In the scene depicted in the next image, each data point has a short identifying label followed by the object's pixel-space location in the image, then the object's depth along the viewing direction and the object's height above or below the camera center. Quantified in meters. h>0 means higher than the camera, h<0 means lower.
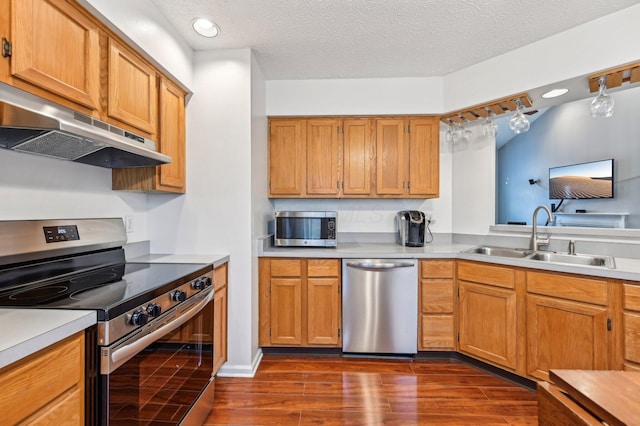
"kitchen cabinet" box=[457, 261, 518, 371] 2.21 -0.75
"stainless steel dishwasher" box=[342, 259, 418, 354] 2.56 -0.75
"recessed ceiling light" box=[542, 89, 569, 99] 2.33 +0.95
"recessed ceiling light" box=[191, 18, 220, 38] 2.04 +1.29
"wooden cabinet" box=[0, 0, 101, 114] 1.08 +0.66
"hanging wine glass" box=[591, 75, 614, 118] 1.96 +0.71
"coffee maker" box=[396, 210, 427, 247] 2.87 -0.12
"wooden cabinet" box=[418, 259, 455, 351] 2.57 -0.76
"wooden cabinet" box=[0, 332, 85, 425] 0.74 -0.46
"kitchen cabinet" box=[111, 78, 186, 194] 1.99 +0.42
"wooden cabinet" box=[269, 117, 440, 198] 2.94 +0.56
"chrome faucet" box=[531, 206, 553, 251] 2.50 -0.21
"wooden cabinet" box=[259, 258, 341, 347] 2.60 -0.76
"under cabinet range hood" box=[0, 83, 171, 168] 1.04 +0.32
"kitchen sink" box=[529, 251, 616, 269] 2.11 -0.33
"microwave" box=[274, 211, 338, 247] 2.71 -0.13
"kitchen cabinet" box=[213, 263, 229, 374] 2.09 -0.73
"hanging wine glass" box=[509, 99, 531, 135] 2.34 +0.71
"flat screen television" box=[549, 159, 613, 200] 2.66 +0.32
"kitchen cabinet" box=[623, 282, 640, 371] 1.70 -0.62
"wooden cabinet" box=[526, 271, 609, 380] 1.82 -0.69
